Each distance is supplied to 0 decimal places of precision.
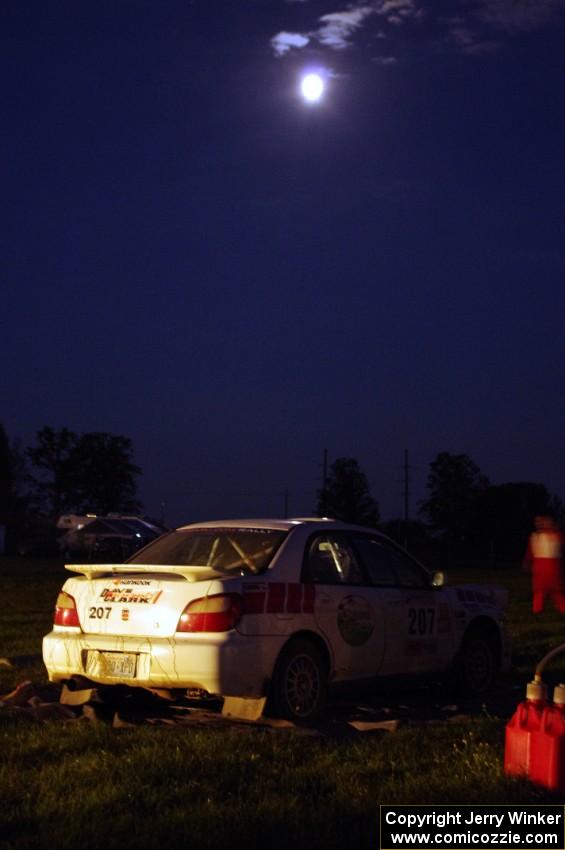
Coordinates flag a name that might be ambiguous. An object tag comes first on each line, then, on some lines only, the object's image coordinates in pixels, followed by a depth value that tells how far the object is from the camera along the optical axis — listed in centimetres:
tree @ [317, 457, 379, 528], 7312
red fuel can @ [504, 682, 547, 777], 640
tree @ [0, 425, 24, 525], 9869
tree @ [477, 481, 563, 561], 7112
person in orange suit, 1747
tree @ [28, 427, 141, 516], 9831
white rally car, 847
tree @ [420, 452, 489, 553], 7619
